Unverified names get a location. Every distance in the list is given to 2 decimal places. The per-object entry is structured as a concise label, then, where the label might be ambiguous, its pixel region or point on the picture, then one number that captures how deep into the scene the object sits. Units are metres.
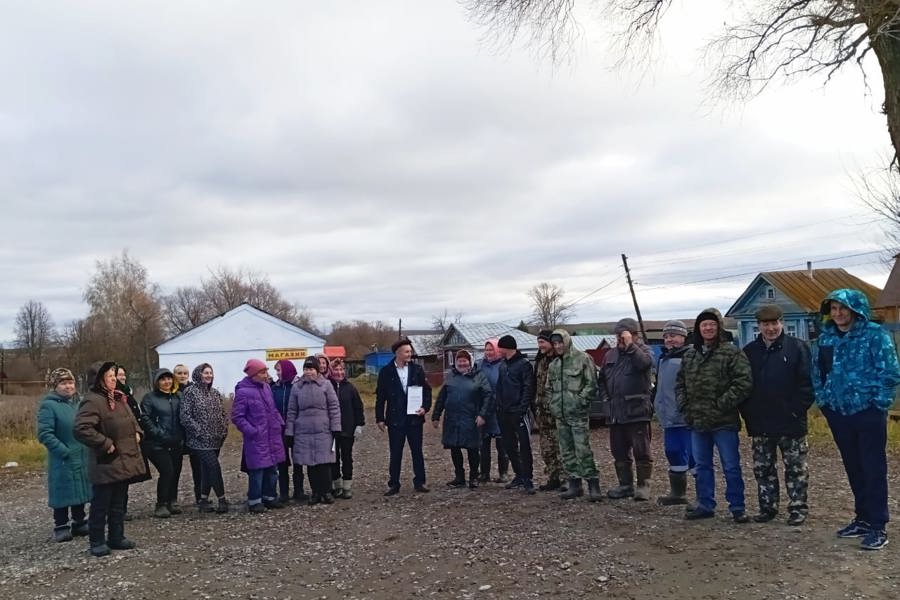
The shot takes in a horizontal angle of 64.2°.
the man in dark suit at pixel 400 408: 8.51
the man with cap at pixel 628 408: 7.16
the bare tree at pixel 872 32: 8.29
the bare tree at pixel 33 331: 64.25
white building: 35.28
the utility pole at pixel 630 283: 30.00
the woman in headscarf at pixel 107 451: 6.00
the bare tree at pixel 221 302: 66.81
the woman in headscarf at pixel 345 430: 8.51
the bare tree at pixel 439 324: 81.68
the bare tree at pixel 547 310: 80.81
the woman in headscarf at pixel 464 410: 8.47
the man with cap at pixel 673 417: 6.78
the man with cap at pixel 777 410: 5.67
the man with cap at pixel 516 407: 8.08
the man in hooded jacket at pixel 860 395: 5.02
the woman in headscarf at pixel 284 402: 8.15
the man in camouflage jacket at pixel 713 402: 5.95
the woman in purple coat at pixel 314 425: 7.93
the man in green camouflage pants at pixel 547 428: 8.00
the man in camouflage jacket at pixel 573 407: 7.30
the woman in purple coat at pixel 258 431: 7.59
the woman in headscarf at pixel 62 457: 6.72
